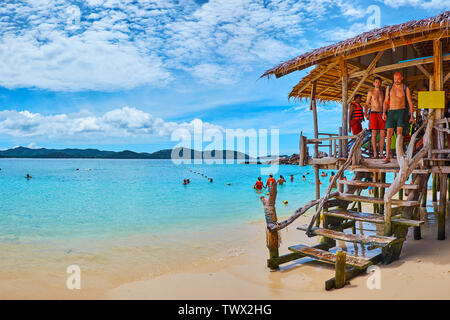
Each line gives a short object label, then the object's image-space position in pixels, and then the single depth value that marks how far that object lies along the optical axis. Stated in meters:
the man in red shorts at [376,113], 7.45
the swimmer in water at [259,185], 24.93
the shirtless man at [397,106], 6.76
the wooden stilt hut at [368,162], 5.71
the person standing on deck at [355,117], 8.74
